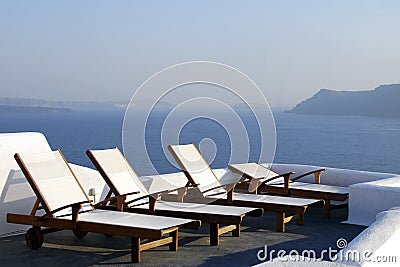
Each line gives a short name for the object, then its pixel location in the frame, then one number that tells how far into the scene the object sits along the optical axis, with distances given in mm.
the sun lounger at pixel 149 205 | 5387
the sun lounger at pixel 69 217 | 4746
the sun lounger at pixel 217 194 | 6018
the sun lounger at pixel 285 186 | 6887
